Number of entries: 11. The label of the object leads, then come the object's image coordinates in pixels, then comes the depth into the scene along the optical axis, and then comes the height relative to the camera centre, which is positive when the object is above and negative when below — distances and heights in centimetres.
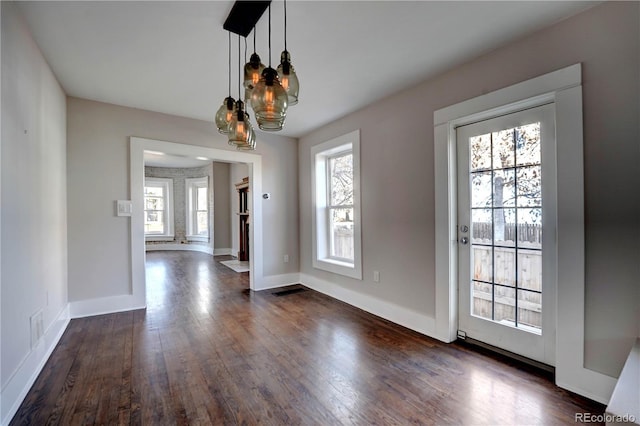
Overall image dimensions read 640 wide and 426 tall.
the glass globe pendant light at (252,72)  172 +83
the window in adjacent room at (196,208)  894 +12
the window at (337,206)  365 +7
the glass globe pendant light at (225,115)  198 +66
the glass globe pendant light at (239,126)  194 +57
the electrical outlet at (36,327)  205 -83
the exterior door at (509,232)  207 -18
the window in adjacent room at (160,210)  903 +7
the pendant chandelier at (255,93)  147 +66
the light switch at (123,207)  338 +6
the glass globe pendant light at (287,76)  164 +76
